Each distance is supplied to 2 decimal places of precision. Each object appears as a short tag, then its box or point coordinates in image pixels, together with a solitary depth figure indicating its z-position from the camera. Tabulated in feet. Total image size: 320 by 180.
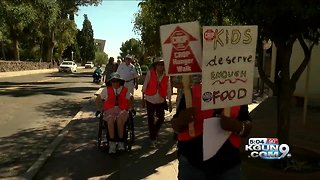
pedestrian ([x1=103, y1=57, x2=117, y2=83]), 28.19
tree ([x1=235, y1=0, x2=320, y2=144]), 9.35
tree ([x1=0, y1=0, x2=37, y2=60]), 53.99
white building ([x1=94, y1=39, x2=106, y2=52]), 384.71
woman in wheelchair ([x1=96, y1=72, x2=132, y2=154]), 15.00
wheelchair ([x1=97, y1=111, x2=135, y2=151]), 15.17
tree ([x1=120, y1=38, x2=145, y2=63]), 104.23
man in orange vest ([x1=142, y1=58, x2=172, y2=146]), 16.64
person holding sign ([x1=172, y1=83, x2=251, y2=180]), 6.26
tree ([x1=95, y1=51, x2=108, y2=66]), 280.59
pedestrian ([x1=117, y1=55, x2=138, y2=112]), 22.95
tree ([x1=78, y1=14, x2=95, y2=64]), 250.54
